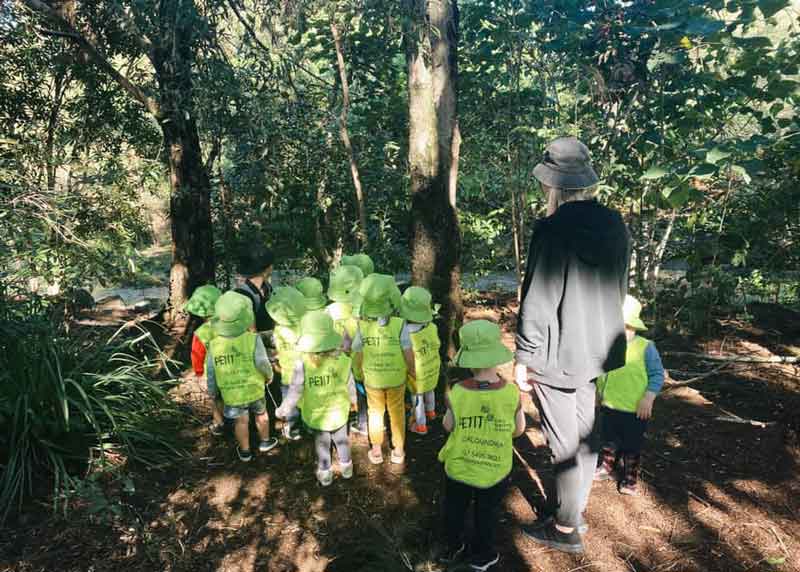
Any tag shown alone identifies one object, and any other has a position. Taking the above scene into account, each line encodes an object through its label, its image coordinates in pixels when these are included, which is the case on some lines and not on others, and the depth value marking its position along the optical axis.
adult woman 2.54
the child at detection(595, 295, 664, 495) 3.14
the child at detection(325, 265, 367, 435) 4.33
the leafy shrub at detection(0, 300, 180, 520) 3.49
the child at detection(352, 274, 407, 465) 3.77
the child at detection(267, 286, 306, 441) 3.97
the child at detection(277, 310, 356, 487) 3.37
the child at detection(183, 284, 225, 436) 4.25
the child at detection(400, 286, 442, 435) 3.92
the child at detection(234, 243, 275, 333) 4.54
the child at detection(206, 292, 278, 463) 3.70
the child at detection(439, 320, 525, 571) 2.62
